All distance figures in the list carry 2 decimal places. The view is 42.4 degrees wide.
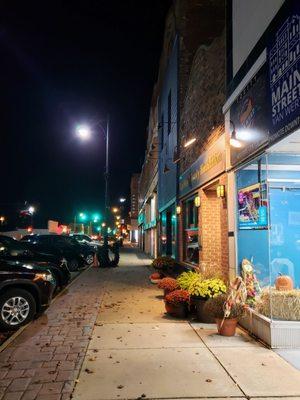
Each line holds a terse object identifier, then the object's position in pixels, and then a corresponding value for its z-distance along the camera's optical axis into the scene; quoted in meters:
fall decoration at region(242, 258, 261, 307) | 7.50
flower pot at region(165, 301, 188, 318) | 8.38
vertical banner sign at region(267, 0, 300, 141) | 5.11
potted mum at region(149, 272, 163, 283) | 14.30
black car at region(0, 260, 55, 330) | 7.91
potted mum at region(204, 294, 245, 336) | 6.83
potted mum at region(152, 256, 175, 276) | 14.16
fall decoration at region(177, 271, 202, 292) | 8.26
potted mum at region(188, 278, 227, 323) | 7.90
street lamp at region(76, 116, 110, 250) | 18.62
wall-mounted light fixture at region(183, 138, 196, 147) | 12.62
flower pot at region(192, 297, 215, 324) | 7.96
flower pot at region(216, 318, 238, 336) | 6.88
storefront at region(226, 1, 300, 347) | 5.52
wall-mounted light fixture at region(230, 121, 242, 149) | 7.66
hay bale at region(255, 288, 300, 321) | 6.44
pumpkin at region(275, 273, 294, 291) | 7.34
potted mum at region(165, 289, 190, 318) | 8.30
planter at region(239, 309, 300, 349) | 6.15
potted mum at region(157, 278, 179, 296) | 9.45
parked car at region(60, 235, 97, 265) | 21.50
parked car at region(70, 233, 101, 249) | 33.91
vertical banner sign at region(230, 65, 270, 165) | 6.39
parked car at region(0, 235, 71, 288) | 12.22
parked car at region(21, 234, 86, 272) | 19.94
